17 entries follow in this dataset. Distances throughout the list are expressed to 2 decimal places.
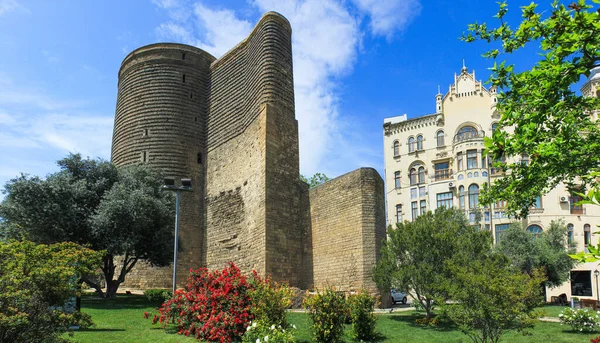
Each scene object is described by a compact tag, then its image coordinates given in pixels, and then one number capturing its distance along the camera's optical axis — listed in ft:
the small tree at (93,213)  67.77
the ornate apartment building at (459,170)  111.34
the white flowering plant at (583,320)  44.34
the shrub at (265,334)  29.43
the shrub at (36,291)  23.54
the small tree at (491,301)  28.99
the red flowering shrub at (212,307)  34.37
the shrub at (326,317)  34.99
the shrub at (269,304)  33.59
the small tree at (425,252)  47.29
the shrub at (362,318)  37.81
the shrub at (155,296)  62.80
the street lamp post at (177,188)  46.11
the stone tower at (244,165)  65.51
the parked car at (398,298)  86.25
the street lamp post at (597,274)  102.65
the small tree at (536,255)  83.46
